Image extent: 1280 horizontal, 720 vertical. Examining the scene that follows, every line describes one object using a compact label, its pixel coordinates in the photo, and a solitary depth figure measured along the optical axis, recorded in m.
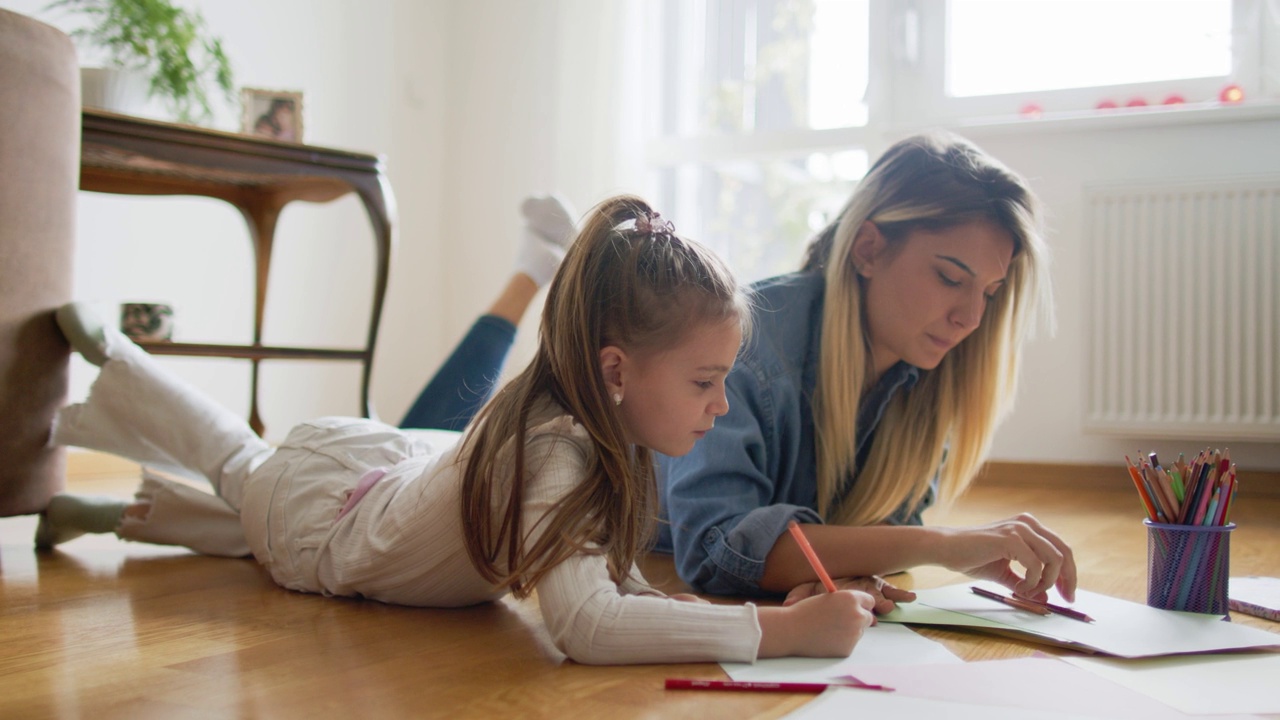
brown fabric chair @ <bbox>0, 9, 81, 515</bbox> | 1.34
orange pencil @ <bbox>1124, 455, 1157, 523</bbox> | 1.04
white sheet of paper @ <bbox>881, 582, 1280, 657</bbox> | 0.93
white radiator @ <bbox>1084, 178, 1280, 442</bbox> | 2.43
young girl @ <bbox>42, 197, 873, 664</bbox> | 0.88
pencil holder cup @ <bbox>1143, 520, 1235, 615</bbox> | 1.05
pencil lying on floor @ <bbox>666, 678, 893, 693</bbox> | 0.81
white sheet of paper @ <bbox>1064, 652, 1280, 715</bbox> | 0.78
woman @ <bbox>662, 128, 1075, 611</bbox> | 1.13
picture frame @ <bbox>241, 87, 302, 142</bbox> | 2.18
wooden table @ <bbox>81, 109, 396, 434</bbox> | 1.76
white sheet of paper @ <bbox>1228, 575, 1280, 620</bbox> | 1.12
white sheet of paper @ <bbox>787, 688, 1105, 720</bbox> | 0.74
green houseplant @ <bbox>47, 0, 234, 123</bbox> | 1.90
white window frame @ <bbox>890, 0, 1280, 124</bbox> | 2.55
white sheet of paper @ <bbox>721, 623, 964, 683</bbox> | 0.84
